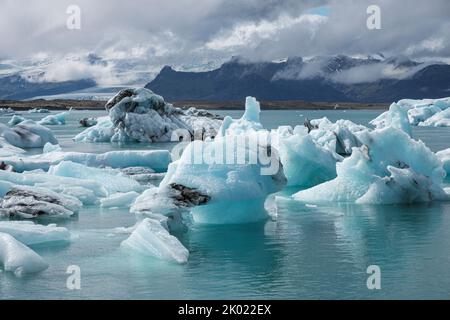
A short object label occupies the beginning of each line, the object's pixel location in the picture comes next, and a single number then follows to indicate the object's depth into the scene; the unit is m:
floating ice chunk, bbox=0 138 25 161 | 26.15
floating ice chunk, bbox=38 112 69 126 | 63.28
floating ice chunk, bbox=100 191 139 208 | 16.50
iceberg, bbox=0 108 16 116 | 97.81
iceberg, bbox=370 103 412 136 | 28.69
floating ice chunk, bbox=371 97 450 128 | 60.69
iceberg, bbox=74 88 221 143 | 40.22
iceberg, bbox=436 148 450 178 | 22.95
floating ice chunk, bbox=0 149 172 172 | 22.71
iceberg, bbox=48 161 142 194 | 18.41
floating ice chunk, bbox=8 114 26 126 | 49.34
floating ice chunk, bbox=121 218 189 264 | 10.75
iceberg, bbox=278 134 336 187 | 20.36
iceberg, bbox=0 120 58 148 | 34.84
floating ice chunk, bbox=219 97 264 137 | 28.81
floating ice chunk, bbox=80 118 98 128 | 60.97
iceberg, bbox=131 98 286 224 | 12.78
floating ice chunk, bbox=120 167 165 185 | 22.10
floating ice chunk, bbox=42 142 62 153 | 27.83
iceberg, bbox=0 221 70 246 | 11.66
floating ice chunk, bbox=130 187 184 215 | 12.61
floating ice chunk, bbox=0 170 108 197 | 17.38
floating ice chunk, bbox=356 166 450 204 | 16.79
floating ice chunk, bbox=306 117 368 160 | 30.25
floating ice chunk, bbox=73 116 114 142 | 42.31
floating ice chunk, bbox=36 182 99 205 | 16.70
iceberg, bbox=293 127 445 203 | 16.95
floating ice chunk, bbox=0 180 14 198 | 16.11
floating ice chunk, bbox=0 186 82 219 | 14.27
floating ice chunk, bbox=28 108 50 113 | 101.00
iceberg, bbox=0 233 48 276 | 9.95
